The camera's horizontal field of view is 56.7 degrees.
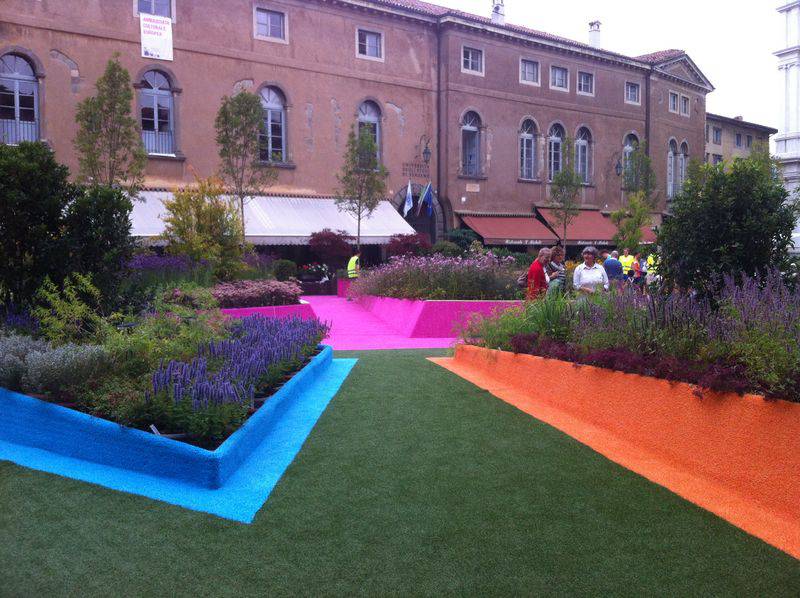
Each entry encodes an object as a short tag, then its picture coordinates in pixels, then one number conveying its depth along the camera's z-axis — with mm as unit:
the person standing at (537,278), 11969
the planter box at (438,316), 14532
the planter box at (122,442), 4969
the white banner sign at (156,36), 23703
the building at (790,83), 27609
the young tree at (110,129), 20500
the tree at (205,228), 16062
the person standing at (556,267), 13186
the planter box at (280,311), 14391
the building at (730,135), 49281
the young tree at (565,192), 32250
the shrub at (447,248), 26312
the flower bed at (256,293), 14625
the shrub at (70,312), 7461
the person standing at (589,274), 11148
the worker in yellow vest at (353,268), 21828
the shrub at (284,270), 22078
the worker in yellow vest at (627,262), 19723
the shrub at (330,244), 25188
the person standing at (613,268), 14457
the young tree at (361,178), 26594
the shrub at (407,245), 26111
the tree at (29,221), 8406
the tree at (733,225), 6410
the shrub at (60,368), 5977
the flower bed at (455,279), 15484
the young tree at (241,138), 23594
